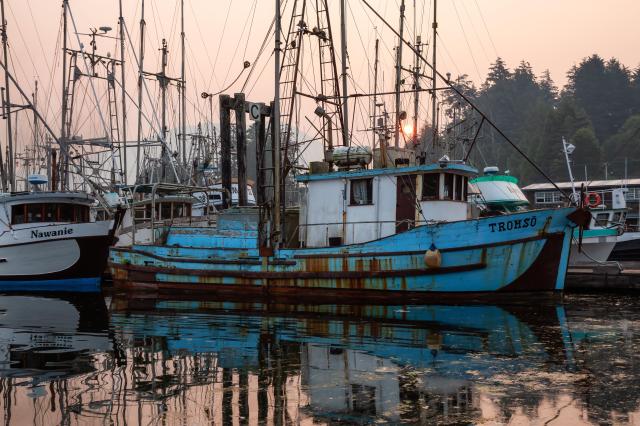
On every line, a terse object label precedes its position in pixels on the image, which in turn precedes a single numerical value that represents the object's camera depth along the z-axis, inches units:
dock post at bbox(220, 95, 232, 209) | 928.9
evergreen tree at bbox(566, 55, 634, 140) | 3981.3
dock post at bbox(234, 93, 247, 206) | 882.8
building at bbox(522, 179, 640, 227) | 1753.2
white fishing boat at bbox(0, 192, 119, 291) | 981.8
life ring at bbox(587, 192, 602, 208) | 1023.0
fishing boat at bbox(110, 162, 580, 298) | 661.9
